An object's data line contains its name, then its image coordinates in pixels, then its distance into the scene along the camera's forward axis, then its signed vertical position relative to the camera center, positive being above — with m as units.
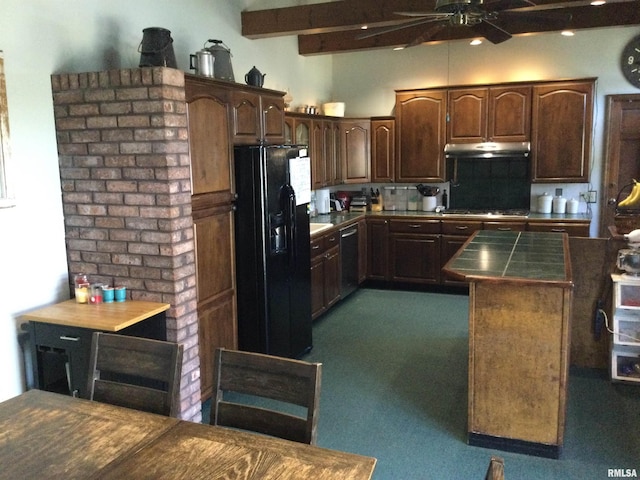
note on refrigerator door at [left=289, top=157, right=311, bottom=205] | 4.07 -0.12
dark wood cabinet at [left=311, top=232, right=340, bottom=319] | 5.14 -1.08
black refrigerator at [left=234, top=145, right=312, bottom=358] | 3.72 -0.57
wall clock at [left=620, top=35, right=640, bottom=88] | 5.74 +0.96
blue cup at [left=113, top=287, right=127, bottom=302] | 3.16 -0.72
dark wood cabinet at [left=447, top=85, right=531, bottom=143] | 5.97 +0.47
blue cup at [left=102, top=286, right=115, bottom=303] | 3.13 -0.72
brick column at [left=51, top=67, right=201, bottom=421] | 2.97 -0.11
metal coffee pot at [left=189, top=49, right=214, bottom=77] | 3.58 +0.65
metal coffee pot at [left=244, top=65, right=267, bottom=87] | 4.04 +0.62
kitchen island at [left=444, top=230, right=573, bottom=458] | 2.85 -1.04
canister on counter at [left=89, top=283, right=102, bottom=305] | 3.10 -0.71
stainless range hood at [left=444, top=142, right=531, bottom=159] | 5.98 +0.09
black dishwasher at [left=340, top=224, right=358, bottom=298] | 5.89 -1.06
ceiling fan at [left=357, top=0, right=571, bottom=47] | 2.99 +0.82
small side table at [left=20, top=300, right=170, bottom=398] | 2.76 -0.84
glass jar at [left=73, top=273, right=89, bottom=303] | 3.11 -0.69
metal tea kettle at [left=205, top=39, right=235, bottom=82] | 3.79 +0.70
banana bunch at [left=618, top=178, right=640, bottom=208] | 3.87 -0.32
